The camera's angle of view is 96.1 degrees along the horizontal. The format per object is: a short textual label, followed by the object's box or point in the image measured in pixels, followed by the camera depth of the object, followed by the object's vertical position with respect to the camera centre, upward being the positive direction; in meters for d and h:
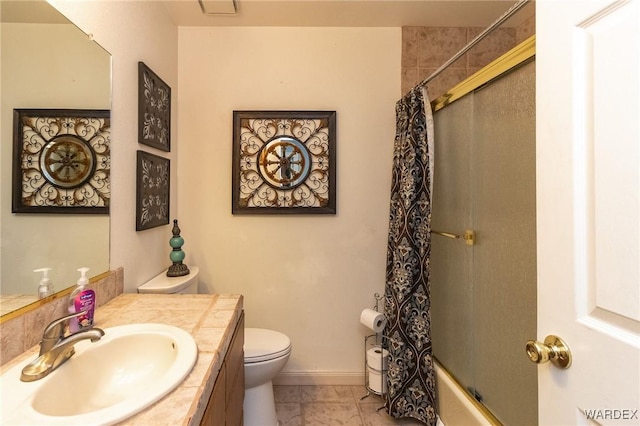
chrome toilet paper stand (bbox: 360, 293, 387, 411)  1.77 -0.90
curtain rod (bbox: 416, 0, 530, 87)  1.03 +0.76
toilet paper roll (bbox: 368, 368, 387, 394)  1.77 -1.03
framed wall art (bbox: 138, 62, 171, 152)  1.48 +0.59
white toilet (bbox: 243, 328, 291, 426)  1.46 -0.82
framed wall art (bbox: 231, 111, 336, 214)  1.94 +0.37
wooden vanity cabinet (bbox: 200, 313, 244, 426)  0.76 -0.55
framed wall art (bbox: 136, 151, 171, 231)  1.46 +0.14
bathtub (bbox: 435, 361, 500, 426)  1.31 -0.94
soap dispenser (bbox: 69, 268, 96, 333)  0.89 -0.28
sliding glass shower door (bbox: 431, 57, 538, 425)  1.14 -0.13
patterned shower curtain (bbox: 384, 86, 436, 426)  1.59 -0.41
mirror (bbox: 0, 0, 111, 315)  0.78 +0.34
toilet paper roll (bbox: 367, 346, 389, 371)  1.76 -0.89
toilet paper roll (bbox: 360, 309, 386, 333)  1.77 -0.65
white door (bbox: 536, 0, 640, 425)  0.49 +0.02
